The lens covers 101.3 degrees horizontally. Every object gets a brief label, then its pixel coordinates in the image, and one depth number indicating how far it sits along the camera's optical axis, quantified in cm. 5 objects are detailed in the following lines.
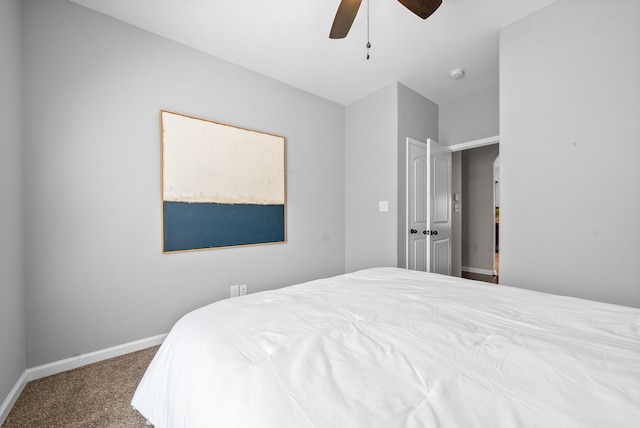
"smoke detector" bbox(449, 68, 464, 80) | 273
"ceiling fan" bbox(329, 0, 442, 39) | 153
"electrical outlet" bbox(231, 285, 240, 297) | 250
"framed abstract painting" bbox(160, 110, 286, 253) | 216
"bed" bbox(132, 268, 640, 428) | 53
